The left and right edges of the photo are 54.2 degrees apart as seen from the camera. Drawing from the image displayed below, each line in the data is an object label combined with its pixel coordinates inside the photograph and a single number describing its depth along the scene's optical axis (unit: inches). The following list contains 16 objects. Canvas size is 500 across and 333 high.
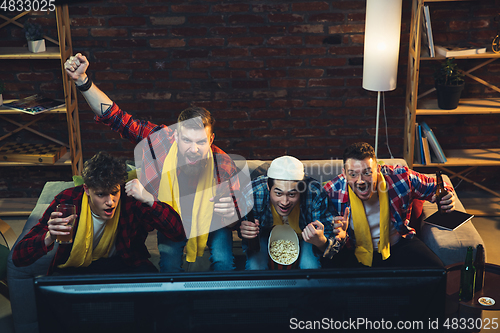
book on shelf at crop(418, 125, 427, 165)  135.6
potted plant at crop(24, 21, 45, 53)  129.8
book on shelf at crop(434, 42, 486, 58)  126.3
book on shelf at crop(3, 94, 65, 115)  129.2
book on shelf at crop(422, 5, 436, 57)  126.0
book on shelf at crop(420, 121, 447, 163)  134.6
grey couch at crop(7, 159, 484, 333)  87.8
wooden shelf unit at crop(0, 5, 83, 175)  128.5
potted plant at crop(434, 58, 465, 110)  128.3
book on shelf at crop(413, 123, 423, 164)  136.5
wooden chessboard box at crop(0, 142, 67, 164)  136.8
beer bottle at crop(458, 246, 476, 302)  74.9
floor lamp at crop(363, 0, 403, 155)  119.3
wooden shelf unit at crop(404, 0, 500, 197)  128.2
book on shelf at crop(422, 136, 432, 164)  135.4
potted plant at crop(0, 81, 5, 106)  131.7
